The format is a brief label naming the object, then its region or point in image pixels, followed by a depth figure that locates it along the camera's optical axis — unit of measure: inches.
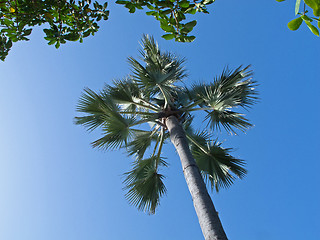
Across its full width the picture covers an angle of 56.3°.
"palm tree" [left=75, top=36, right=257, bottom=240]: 232.1
